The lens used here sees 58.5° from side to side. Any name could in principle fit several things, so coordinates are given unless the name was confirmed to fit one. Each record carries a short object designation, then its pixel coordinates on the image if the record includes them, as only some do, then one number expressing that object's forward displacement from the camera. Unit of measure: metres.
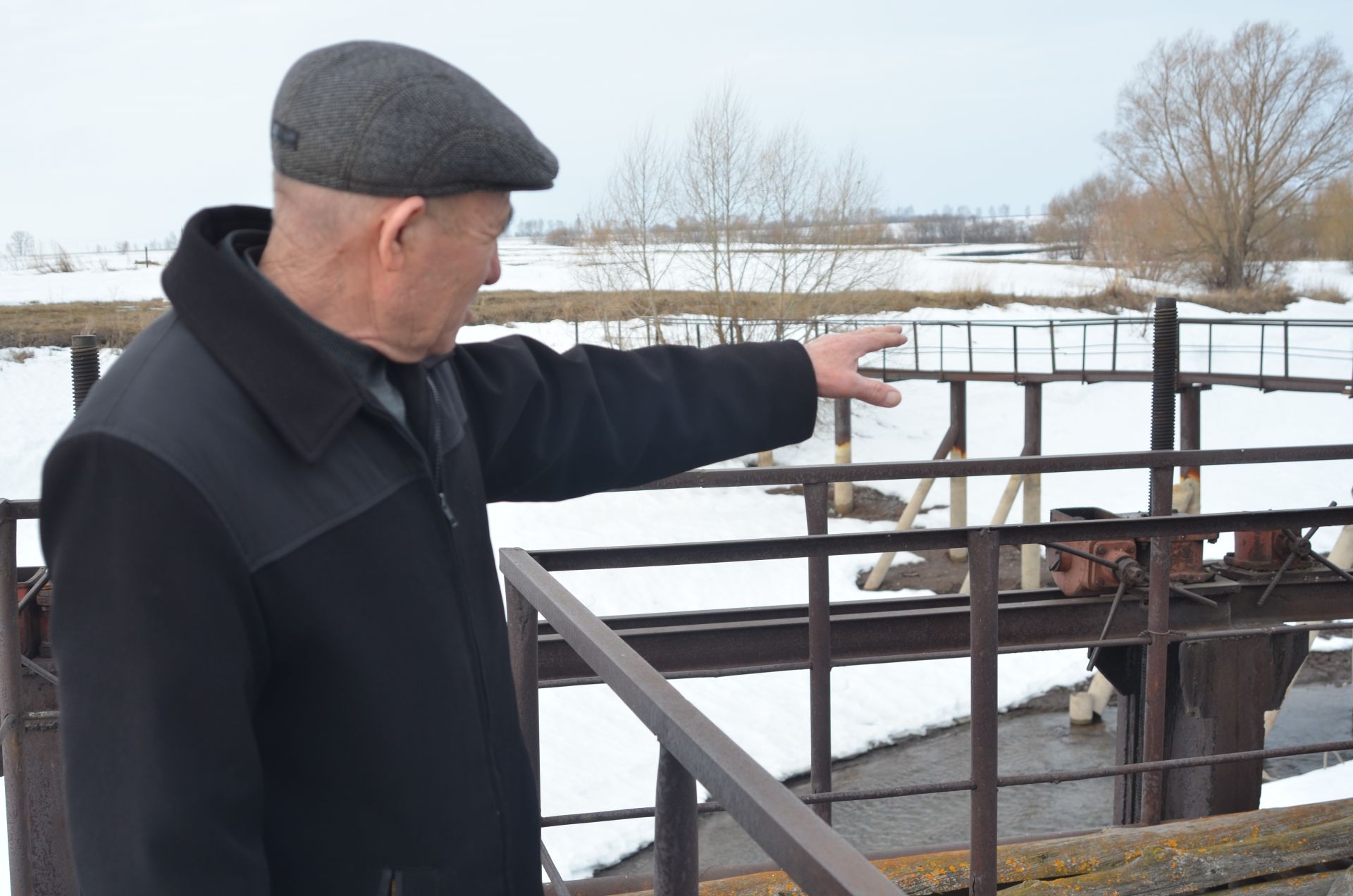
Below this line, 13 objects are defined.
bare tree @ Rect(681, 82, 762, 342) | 21.47
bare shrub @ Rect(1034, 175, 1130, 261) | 51.56
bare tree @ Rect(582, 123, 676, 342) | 22.14
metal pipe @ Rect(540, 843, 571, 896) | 1.67
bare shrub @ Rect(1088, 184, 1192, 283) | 32.75
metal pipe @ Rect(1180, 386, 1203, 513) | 14.42
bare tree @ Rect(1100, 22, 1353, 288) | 32.00
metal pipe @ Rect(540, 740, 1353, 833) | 2.56
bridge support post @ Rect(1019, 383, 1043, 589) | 15.34
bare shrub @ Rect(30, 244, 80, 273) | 28.70
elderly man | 0.95
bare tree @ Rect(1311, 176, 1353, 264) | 34.19
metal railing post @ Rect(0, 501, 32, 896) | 2.80
